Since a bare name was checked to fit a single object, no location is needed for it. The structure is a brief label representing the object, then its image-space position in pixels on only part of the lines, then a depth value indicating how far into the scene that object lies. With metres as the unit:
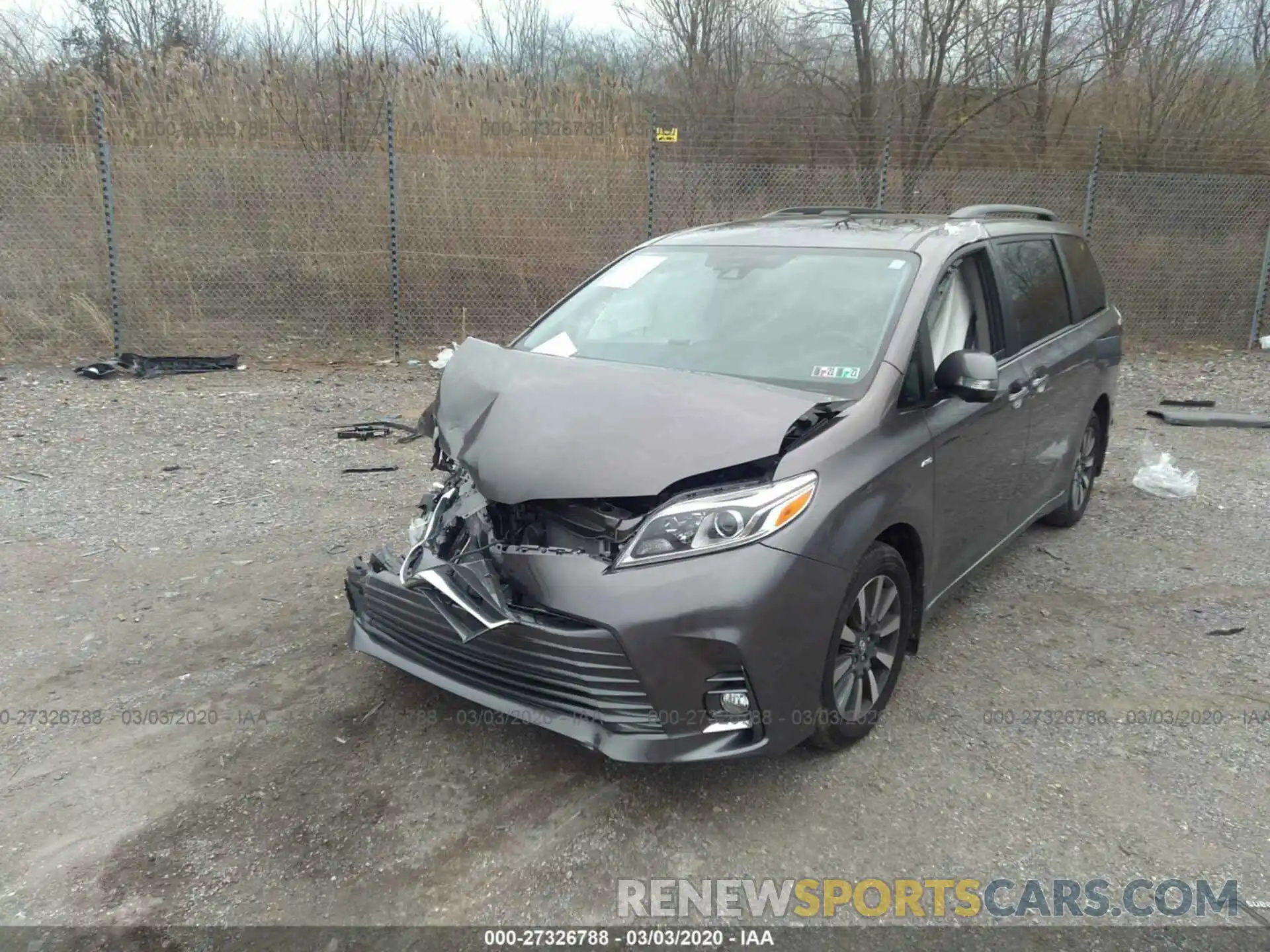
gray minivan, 2.63
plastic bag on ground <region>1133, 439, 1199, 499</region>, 6.22
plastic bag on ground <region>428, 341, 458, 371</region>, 9.37
